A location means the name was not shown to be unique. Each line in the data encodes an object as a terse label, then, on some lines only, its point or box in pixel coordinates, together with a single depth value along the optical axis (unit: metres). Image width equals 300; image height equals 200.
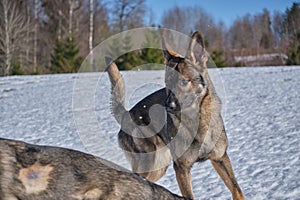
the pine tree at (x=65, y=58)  27.85
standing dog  4.61
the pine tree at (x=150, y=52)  25.12
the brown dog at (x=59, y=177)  1.82
